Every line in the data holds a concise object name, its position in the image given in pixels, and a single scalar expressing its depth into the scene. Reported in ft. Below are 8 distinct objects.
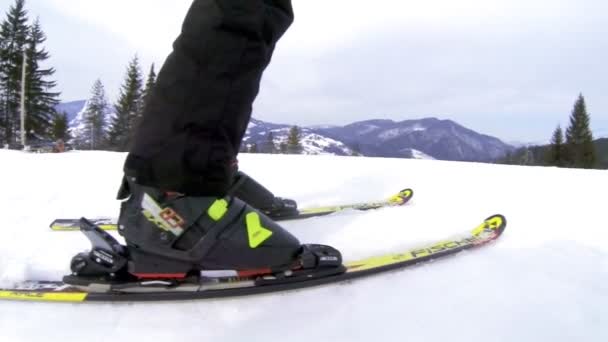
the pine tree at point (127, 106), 116.67
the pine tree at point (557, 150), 128.36
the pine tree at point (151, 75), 116.98
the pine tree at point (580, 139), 122.93
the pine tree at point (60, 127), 113.44
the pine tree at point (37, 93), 95.50
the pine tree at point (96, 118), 146.20
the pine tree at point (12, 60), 97.93
